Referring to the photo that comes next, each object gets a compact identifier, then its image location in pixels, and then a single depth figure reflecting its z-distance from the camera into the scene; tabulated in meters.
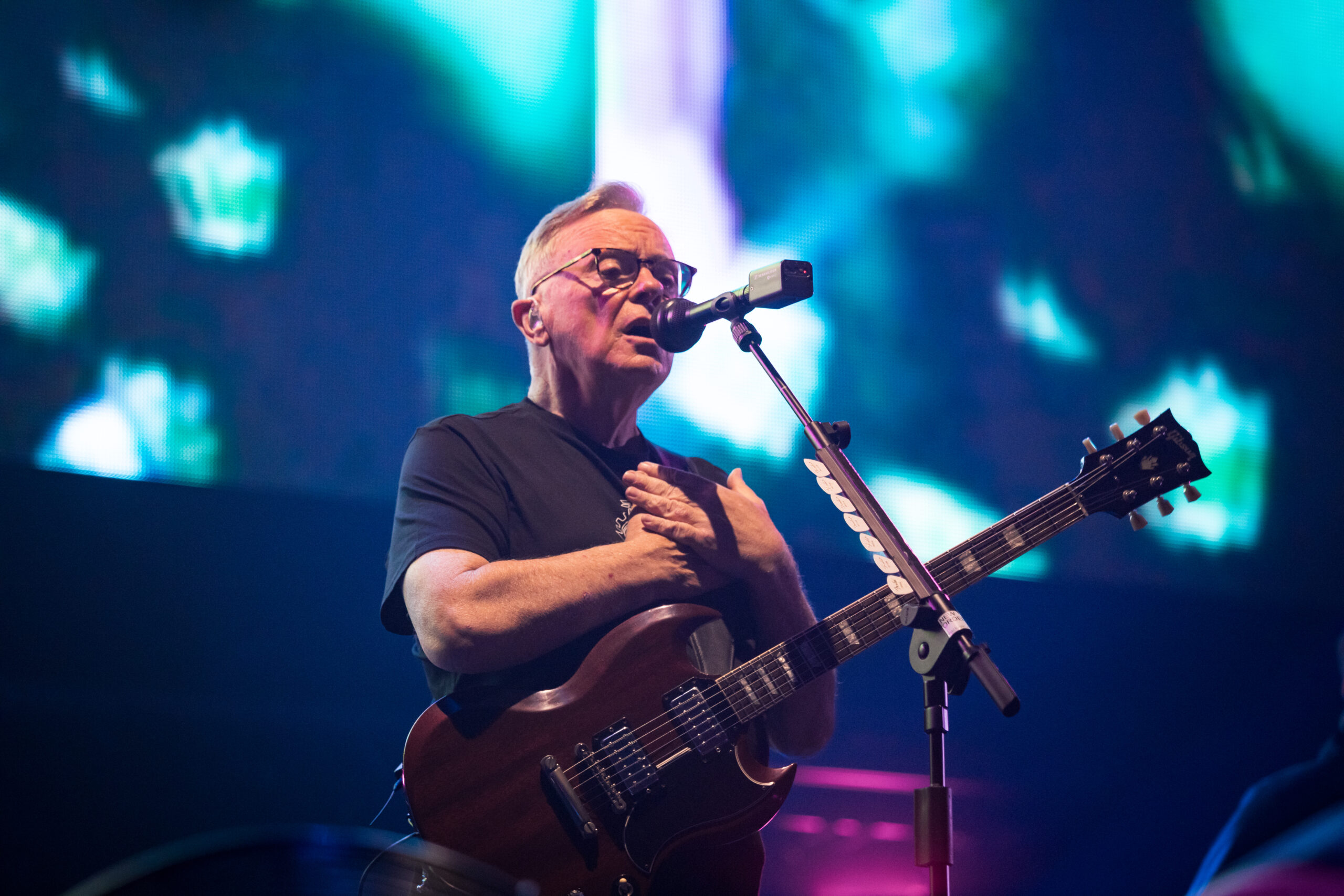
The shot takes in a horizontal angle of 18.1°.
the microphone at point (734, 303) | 4.04
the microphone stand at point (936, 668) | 3.92
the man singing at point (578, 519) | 4.09
